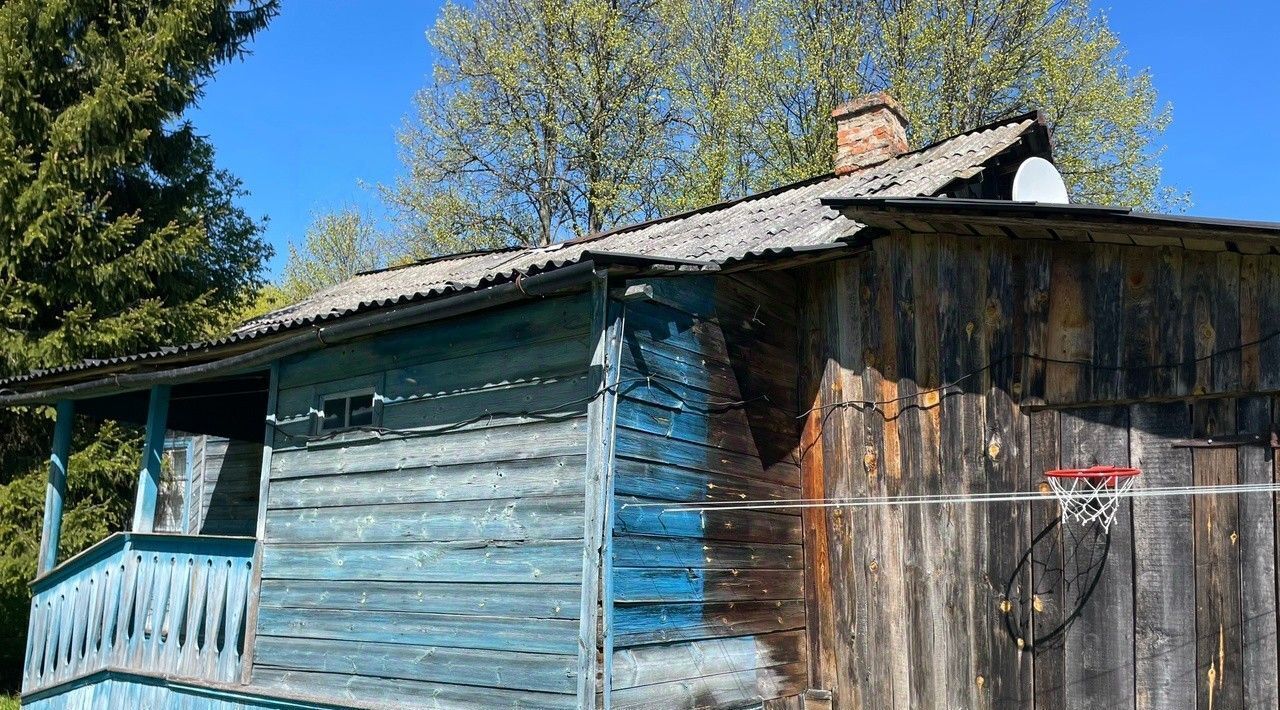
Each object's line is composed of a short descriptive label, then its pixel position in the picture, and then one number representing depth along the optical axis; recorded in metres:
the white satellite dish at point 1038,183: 8.14
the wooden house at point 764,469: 5.87
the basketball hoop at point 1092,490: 5.95
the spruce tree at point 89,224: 12.70
